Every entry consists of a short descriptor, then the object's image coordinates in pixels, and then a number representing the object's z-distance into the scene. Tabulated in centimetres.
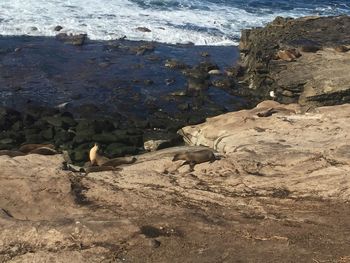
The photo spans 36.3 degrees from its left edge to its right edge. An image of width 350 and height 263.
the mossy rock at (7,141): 1340
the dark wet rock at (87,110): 1603
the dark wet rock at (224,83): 1961
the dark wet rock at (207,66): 2094
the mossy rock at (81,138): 1361
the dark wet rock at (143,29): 2556
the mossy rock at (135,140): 1382
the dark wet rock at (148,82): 1901
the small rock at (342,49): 1995
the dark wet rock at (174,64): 2094
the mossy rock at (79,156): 1237
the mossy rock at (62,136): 1375
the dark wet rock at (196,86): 1859
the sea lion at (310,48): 2028
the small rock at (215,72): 2067
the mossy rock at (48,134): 1392
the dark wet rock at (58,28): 2430
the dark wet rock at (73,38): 2278
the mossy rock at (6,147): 1304
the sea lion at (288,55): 2005
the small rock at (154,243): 598
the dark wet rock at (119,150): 1294
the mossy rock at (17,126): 1443
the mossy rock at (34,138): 1361
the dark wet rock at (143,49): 2233
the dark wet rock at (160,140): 1341
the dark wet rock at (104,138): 1367
